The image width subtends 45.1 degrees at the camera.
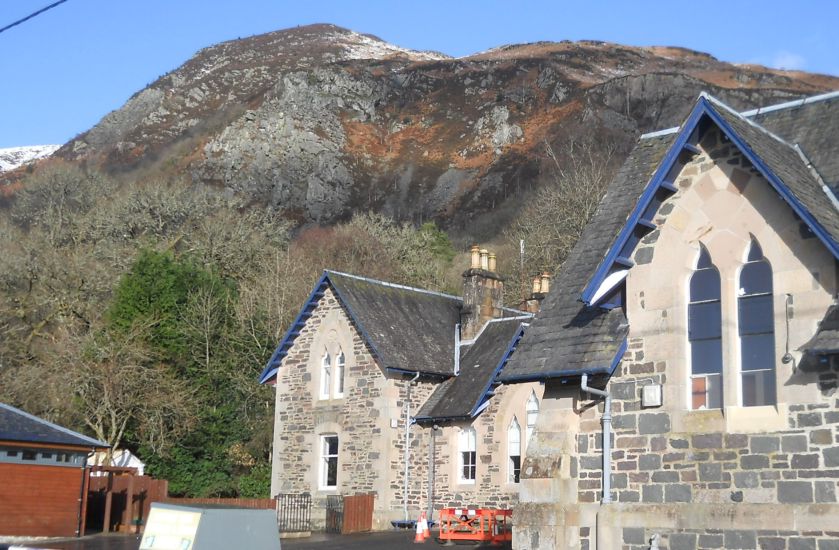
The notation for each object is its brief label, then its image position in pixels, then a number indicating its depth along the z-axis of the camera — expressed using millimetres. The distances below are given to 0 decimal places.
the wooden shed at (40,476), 24984
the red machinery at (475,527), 24344
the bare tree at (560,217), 47906
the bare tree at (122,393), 35156
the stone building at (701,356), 13727
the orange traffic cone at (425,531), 24938
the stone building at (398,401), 28062
